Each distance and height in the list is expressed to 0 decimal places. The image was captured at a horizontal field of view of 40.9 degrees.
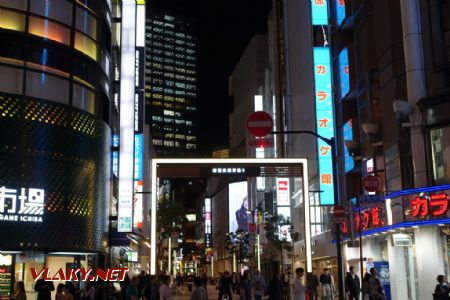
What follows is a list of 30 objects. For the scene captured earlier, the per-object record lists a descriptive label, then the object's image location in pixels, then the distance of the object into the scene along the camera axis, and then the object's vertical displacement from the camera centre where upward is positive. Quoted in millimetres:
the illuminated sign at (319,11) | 44094 +18794
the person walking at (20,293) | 17016 -429
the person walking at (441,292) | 16594 -594
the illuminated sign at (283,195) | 56594 +7187
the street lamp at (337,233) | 19172 +1257
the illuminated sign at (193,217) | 179350 +17208
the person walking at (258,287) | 24062 -536
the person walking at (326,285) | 27016 -574
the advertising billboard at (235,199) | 117875 +14512
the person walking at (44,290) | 17219 -361
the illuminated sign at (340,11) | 36219 +15518
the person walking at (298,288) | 18688 -471
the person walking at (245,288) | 25656 -612
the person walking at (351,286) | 23250 -550
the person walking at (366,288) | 21062 -567
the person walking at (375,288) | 20828 -576
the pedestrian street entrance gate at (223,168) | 17422 +3082
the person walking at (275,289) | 21344 -557
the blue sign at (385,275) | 25438 -166
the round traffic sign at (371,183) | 22547 +3246
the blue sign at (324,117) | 40719 +10305
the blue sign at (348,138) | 33719 +7440
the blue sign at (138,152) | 46500 +9356
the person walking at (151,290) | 20047 -487
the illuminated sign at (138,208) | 49844 +5633
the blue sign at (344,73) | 34906 +11535
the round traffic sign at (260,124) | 17391 +4224
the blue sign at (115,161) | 37338 +6983
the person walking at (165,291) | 17375 -452
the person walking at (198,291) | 15823 -433
